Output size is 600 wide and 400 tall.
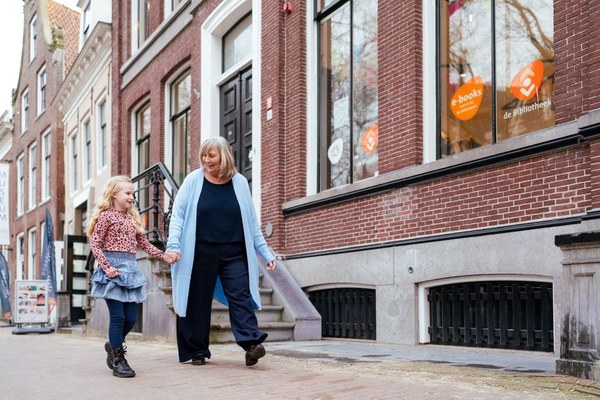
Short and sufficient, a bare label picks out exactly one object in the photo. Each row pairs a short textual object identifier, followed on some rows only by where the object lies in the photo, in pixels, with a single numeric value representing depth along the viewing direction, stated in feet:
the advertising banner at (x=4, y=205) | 86.58
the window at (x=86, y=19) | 72.59
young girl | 18.02
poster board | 54.24
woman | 18.31
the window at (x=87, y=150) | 70.64
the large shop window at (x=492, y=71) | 22.90
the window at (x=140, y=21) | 56.18
